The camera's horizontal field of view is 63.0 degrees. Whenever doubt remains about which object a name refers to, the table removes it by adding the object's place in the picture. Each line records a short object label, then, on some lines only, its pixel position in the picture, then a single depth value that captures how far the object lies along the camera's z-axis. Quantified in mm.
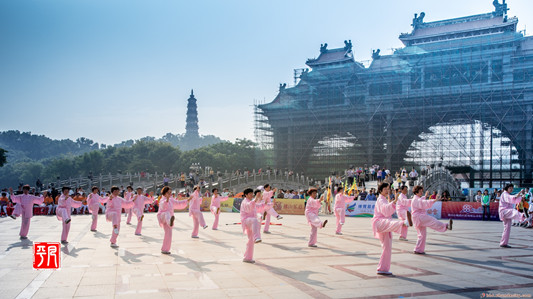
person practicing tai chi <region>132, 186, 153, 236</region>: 14735
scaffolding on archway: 40188
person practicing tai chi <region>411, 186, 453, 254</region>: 9953
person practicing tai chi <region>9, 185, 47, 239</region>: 12867
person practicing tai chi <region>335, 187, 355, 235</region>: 14984
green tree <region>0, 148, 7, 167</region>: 41656
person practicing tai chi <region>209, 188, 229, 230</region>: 15039
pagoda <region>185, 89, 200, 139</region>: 168625
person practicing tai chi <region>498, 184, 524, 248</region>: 12188
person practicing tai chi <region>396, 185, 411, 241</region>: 11086
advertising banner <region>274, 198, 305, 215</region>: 25750
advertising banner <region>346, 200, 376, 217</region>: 24297
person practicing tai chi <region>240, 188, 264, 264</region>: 9219
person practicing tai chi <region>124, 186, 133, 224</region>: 17984
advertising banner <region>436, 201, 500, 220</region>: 22844
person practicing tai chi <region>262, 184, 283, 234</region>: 12992
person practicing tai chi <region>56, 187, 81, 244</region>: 12023
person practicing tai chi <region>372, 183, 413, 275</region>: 8023
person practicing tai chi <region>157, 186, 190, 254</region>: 10102
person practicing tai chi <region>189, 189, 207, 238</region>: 13500
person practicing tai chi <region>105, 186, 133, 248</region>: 11414
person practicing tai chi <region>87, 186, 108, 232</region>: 14745
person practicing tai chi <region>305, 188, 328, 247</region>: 11328
